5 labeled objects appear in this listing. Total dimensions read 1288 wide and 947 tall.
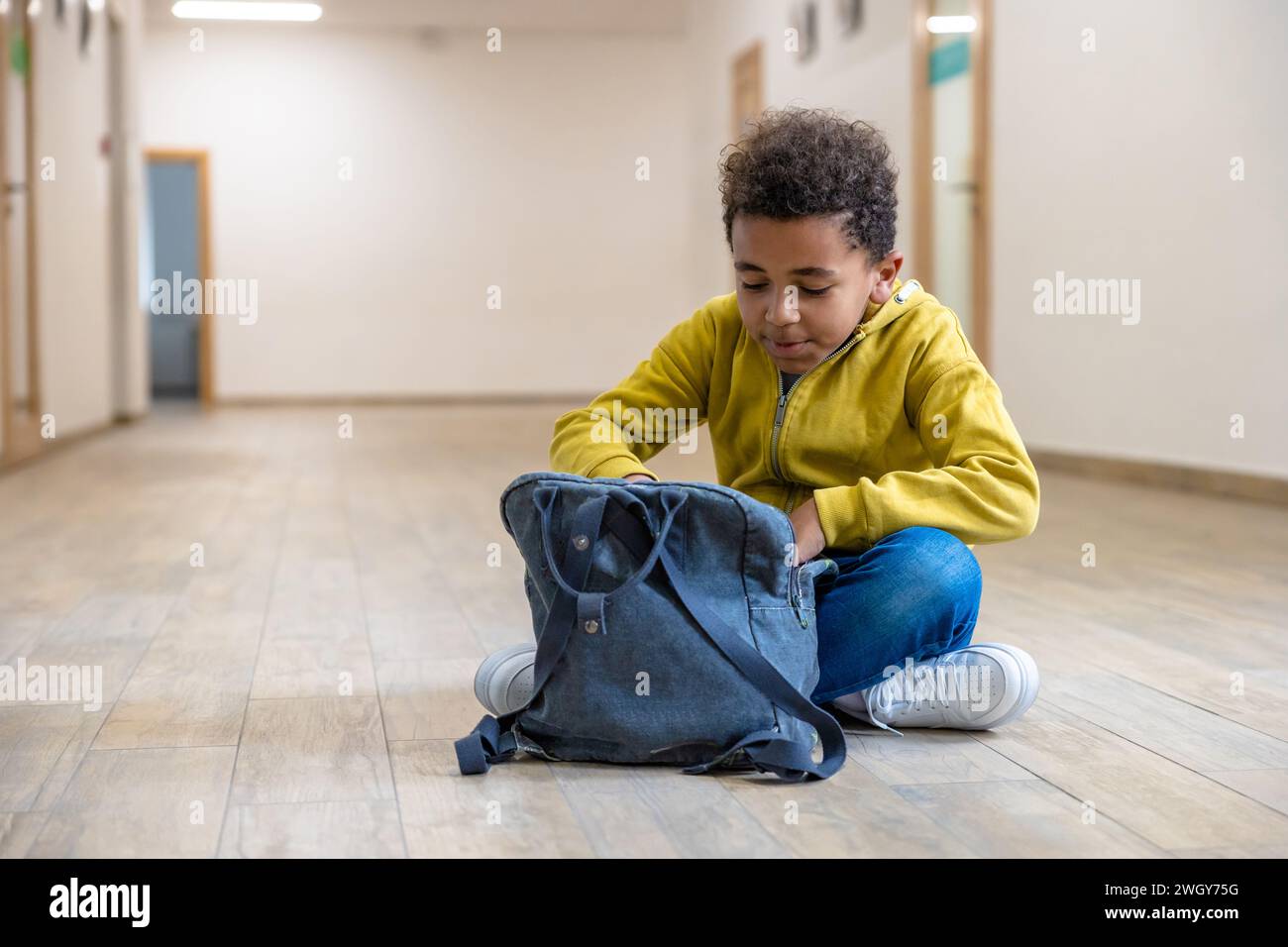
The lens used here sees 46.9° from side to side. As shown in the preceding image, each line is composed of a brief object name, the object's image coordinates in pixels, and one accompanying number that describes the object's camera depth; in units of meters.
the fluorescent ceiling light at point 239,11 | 9.80
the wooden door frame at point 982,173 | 5.74
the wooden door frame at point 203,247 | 10.38
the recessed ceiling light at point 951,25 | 5.96
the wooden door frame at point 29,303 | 5.30
